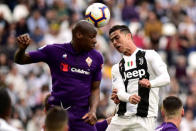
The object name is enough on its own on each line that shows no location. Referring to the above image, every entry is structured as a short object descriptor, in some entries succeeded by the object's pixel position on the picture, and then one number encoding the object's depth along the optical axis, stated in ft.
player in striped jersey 58.58
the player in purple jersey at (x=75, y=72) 57.98
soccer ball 63.67
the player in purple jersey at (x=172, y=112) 59.41
